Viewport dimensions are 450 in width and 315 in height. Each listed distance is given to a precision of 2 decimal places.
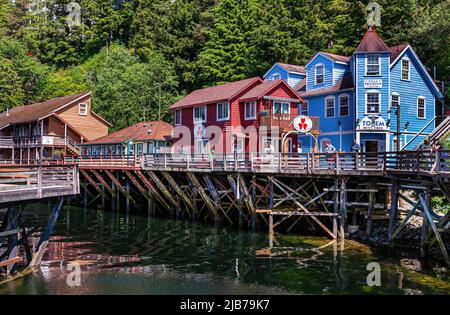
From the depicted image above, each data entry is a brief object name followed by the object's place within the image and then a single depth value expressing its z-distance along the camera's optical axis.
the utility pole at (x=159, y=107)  50.24
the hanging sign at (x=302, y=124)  28.50
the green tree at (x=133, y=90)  53.12
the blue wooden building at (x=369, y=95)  31.83
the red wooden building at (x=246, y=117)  31.39
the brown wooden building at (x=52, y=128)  45.44
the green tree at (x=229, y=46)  51.56
